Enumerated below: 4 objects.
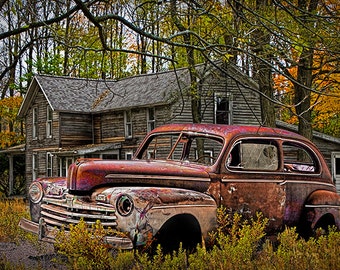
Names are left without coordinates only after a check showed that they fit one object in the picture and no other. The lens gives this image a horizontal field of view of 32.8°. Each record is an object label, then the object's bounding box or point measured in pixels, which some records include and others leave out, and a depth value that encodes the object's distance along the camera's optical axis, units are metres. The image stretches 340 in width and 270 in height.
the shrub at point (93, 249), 6.61
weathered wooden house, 31.19
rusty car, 7.00
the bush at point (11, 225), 11.43
